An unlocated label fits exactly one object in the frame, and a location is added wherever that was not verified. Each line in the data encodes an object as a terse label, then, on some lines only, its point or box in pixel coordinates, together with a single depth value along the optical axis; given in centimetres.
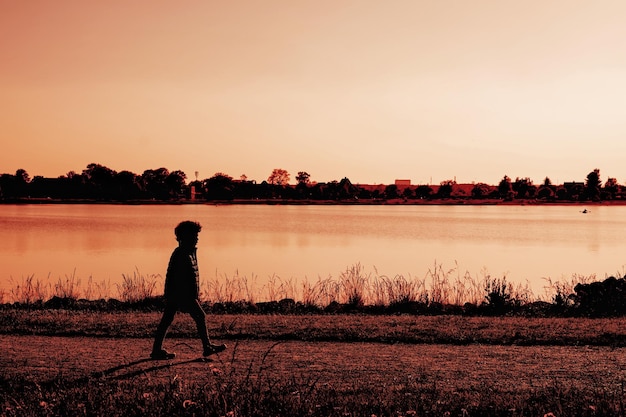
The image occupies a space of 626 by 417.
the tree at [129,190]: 19462
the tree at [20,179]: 19262
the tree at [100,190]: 19238
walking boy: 1123
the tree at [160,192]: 19688
